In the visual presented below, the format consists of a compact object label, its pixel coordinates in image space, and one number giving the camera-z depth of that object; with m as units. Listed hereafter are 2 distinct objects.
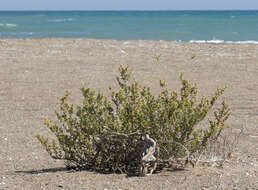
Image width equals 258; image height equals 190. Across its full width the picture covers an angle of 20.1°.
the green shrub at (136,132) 6.66
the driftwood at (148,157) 6.40
